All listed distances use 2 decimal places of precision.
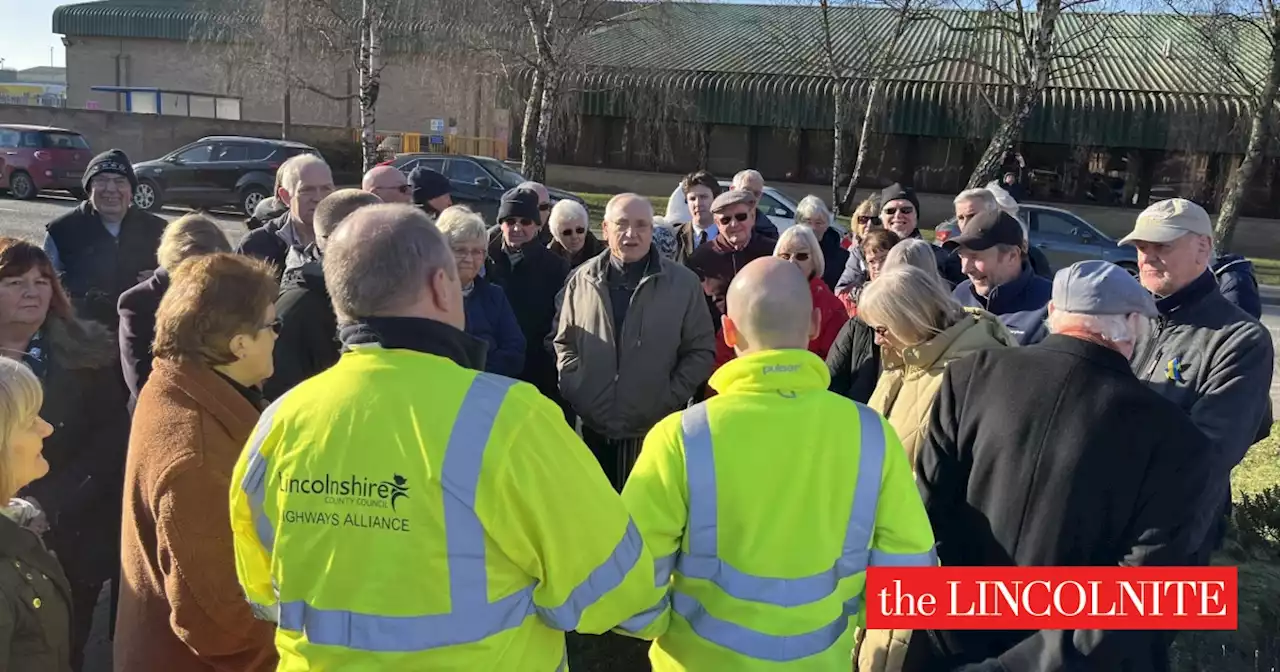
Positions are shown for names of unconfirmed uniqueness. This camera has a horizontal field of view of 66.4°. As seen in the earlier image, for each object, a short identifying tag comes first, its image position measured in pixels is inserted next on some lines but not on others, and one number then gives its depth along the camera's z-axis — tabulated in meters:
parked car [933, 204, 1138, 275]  15.42
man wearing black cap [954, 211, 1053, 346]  4.61
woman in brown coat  2.42
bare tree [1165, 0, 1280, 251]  16.78
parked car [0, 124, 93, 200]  21.27
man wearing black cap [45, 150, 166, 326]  5.11
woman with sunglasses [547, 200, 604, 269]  5.95
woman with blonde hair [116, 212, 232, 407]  3.67
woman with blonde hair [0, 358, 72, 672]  2.35
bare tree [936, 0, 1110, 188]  17.06
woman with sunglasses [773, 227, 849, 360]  5.01
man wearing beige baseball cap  3.37
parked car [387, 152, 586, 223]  18.77
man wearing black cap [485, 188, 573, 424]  5.46
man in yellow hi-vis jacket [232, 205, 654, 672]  1.91
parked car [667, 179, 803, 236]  16.53
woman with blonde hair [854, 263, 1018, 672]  3.28
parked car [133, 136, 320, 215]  19.67
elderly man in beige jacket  4.65
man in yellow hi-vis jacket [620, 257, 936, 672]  2.36
